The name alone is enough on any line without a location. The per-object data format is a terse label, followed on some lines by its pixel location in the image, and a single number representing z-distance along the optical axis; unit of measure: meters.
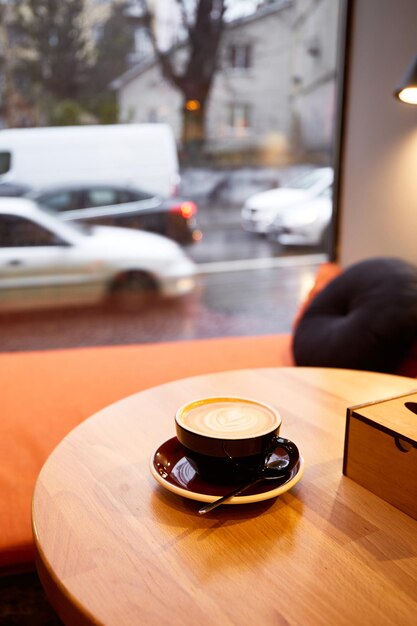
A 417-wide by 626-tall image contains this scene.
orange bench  1.27
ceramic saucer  0.77
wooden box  0.77
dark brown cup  0.75
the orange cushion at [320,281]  2.12
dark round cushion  1.68
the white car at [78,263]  2.86
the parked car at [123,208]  2.86
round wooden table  0.63
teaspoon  0.74
